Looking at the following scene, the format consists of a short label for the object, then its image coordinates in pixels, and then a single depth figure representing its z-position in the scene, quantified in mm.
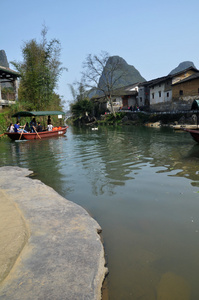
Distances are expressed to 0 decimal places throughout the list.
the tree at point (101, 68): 43031
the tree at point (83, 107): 55034
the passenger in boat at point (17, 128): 19297
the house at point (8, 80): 24459
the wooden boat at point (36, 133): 18953
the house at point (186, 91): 32469
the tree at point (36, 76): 27328
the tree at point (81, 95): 64113
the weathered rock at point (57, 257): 2199
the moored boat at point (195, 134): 12881
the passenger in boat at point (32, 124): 20859
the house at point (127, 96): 51781
